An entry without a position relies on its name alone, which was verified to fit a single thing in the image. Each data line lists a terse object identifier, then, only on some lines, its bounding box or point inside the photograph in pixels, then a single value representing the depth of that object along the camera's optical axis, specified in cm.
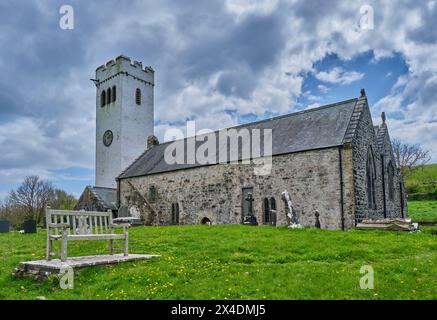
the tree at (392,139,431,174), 4976
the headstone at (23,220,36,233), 2266
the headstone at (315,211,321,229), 1996
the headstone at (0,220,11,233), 2538
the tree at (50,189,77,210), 5308
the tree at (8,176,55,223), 4756
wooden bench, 894
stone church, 2098
